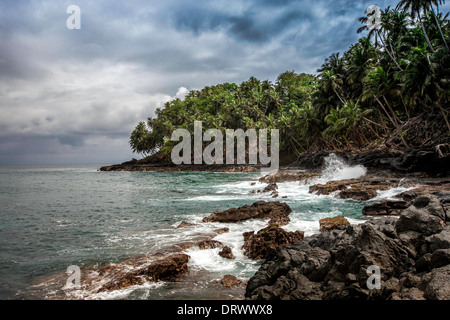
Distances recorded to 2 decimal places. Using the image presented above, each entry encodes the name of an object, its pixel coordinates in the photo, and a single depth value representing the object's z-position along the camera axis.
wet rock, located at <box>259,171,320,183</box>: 31.12
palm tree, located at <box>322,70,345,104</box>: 45.84
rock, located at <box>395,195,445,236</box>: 6.39
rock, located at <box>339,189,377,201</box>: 18.07
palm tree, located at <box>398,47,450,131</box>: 26.38
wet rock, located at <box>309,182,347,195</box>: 21.19
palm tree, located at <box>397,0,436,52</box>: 29.09
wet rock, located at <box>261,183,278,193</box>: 24.54
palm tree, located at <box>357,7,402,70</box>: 35.28
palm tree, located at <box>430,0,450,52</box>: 27.32
